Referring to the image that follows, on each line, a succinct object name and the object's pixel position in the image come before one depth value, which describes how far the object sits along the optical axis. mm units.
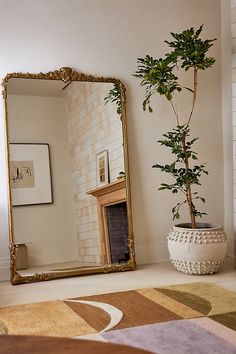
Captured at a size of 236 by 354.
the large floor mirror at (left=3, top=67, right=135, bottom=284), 3354
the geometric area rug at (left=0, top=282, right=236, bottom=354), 1954
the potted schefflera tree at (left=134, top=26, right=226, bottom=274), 3299
